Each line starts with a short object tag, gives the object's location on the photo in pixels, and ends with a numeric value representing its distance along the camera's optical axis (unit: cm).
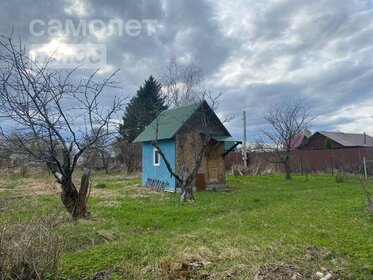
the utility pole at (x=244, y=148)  2627
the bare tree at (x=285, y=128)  2227
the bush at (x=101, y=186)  1678
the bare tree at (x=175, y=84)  2872
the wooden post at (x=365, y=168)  1940
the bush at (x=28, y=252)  336
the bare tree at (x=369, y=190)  798
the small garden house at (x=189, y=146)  1545
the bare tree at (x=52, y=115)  714
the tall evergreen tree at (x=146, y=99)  2932
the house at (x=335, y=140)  3013
